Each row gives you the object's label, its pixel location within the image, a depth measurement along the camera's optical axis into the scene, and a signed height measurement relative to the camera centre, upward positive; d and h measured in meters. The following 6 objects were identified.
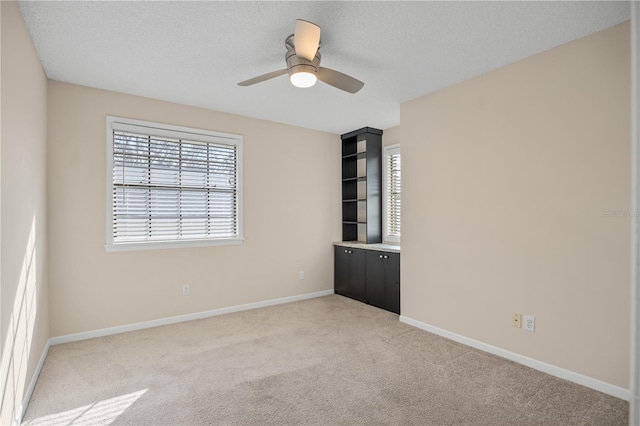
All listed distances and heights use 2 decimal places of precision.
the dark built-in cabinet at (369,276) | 4.21 -0.87
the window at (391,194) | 4.95 +0.24
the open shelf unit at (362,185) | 4.95 +0.39
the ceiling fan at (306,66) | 2.00 +0.96
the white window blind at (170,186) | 3.56 +0.27
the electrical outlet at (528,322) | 2.74 -0.89
